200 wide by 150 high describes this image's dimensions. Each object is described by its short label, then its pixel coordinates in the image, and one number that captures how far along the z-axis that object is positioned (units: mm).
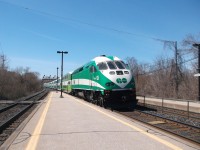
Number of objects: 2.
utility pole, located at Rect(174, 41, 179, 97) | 37262
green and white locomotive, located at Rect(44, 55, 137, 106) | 19438
